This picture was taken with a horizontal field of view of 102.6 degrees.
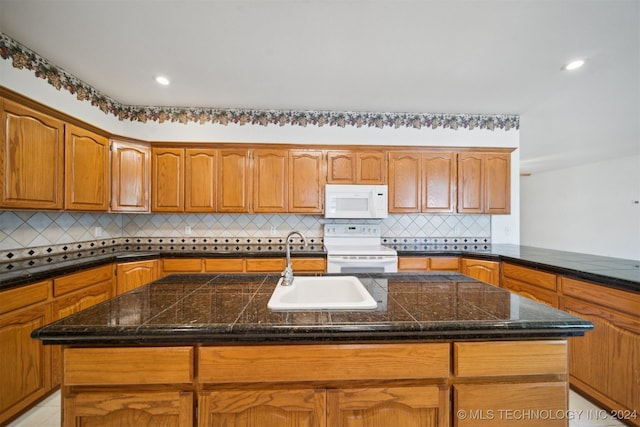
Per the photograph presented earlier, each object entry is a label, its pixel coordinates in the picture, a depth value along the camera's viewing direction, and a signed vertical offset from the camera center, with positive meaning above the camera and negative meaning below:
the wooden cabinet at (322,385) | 0.87 -0.59
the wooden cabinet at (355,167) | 3.08 +0.60
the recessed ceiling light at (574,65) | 2.16 +1.32
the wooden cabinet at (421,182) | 3.11 +0.43
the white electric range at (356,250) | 2.77 -0.38
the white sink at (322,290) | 1.30 -0.40
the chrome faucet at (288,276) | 1.33 -0.31
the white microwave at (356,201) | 3.02 +0.19
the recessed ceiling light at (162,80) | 2.46 +1.33
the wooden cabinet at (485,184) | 3.14 +0.41
